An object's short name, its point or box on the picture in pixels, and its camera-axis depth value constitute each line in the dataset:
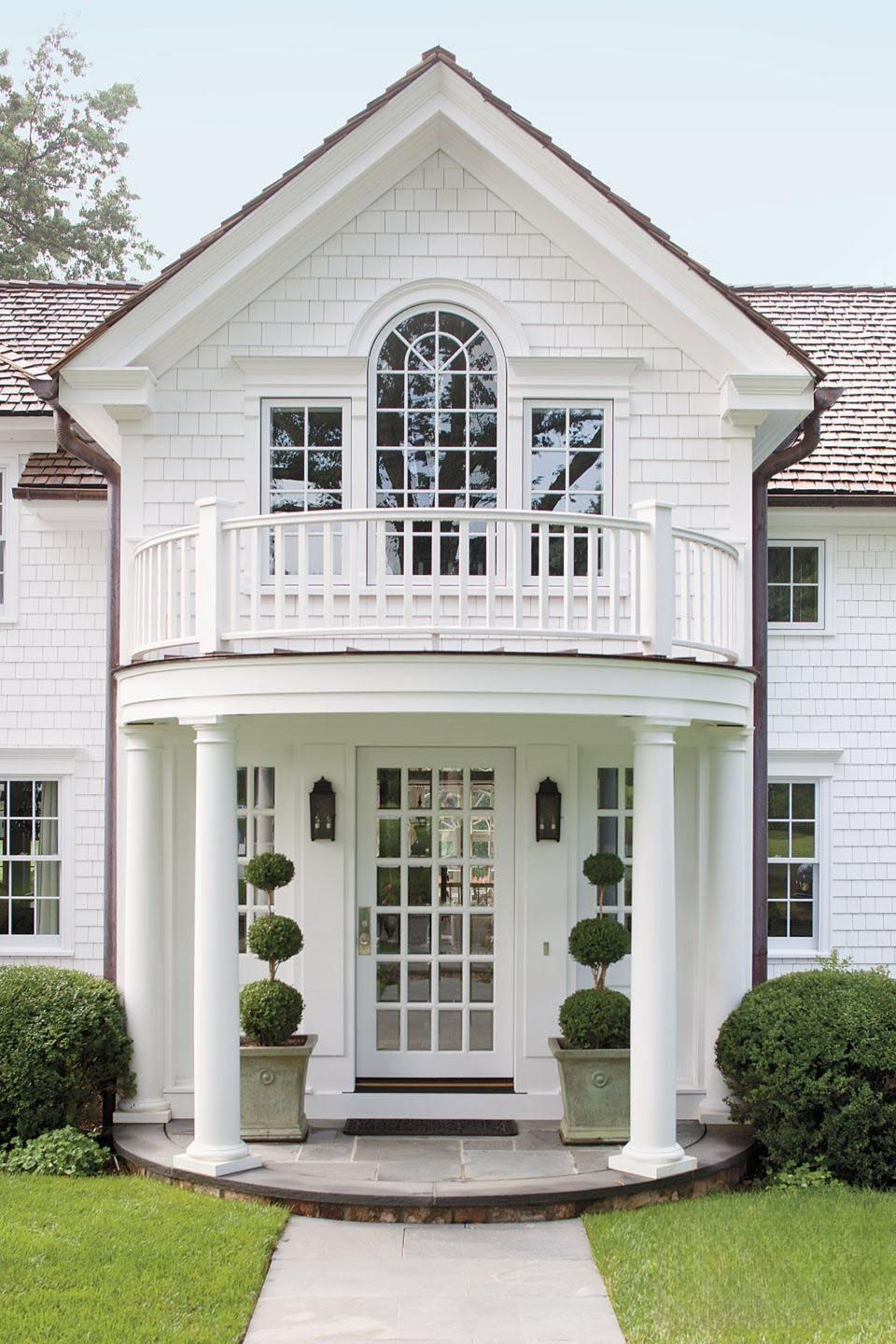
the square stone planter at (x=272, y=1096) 9.59
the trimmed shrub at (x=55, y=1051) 9.47
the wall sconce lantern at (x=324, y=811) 10.62
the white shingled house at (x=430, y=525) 10.27
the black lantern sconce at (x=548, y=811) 10.66
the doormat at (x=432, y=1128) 9.98
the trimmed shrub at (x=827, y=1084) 9.09
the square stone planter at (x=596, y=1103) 9.62
